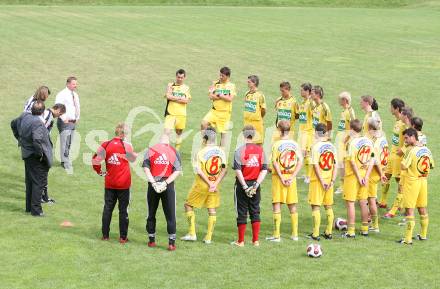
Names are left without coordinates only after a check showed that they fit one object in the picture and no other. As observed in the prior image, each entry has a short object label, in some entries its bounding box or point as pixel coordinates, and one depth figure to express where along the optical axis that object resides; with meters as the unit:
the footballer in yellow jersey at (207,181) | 14.98
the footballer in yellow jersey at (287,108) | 20.16
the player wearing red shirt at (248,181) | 14.90
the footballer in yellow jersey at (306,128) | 19.81
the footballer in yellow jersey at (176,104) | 21.69
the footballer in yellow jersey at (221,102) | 21.19
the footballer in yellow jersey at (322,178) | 15.48
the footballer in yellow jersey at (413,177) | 15.36
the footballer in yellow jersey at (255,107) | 20.58
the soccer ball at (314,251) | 14.38
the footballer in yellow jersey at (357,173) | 15.77
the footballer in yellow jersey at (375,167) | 16.23
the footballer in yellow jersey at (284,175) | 15.38
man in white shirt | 20.11
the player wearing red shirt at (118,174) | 14.86
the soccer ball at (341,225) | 16.38
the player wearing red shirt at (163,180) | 14.45
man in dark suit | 16.48
